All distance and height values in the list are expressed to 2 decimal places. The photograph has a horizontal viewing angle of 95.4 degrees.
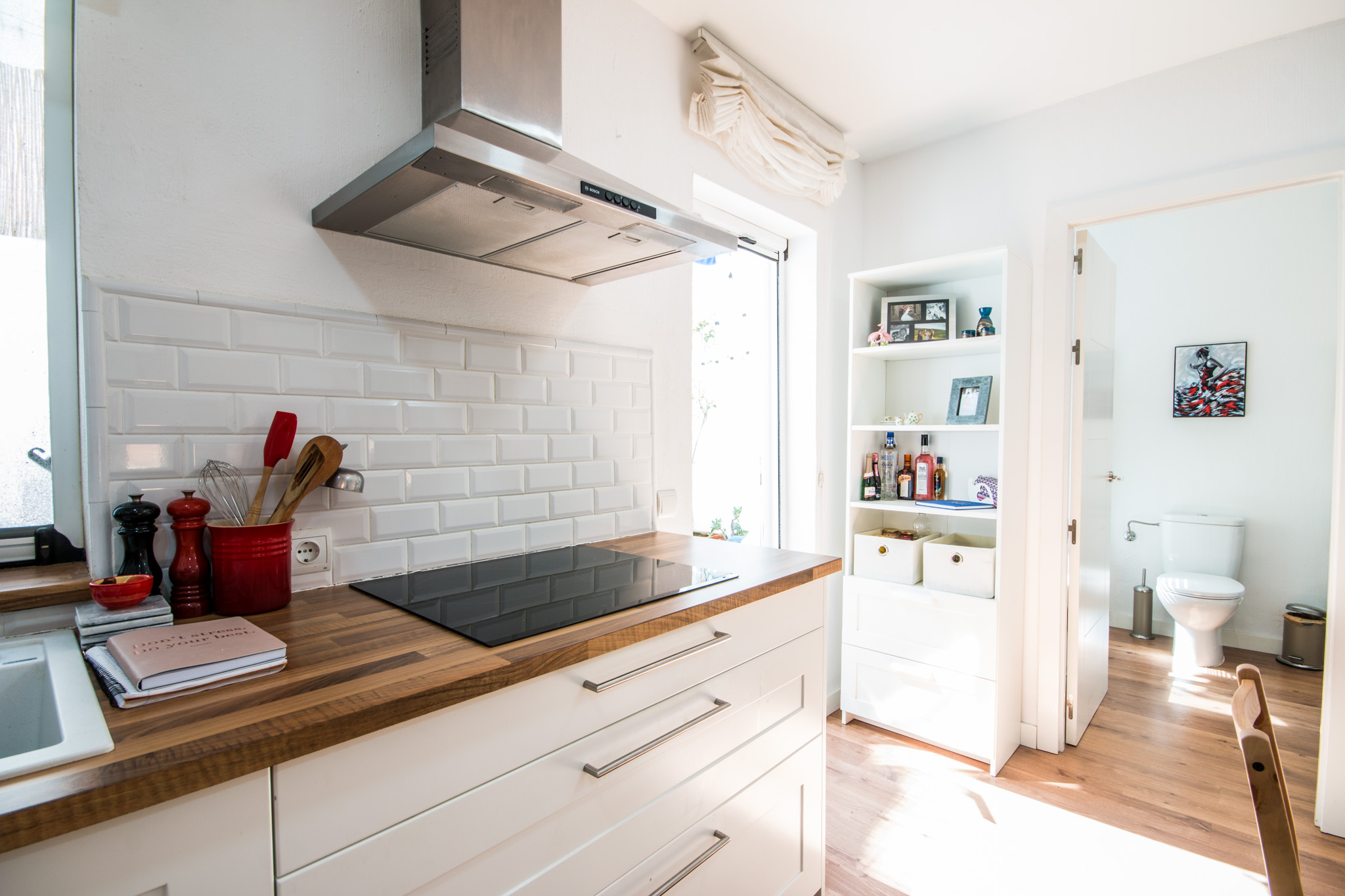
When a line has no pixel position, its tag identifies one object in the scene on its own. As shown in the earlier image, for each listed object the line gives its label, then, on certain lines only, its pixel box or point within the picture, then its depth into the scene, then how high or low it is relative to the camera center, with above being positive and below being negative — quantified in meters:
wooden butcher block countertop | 0.53 -0.32
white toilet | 3.12 -0.78
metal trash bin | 3.15 -1.06
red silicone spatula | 1.11 -0.02
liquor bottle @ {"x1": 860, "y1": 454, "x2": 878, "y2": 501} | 2.72 -0.23
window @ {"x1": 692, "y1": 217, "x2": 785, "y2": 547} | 2.50 +0.17
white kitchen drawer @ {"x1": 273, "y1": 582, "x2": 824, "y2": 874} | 0.68 -0.43
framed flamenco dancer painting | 3.46 +0.31
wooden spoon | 1.13 -0.07
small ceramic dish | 0.90 -0.24
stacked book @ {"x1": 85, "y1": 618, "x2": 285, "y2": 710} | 0.70 -0.28
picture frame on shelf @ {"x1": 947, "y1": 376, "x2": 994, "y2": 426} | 2.55 +0.14
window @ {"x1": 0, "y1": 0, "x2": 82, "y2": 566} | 1.03 +0.26
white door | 2.48 -0.24
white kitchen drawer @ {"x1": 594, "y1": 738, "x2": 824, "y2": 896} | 1.04 -0.86
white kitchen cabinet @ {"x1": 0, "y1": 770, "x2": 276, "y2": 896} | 0.53 -0.40
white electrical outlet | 1.21 -0.24
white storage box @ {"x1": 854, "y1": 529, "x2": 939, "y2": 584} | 2.56 -0.54
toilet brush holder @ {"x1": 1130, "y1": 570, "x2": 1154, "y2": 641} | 3.71 -1.12
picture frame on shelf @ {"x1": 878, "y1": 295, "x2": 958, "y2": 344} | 2.63 +0.50
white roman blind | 2.01 +1.11
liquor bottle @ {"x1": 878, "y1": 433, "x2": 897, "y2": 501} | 2.78 -0.18
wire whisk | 1.10 -0.11
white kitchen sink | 0.70 -0.32
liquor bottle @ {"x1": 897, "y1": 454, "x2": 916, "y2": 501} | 2.77 -0.24
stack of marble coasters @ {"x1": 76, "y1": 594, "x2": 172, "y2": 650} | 0.87 -0.28
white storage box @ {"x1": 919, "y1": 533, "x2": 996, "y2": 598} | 2.37 -0.54
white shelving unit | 2.35 -0.40
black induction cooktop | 1.02 -0.32
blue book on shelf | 2.45 -0.30
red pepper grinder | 1.01 -0.22
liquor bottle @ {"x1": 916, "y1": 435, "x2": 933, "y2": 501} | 2.71 -0.20
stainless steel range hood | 0.98 +0.41
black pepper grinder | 0.97 -0.17
